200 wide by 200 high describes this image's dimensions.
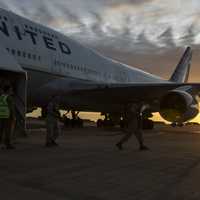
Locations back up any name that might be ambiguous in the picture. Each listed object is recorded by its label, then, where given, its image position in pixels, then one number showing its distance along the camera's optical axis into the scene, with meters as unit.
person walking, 6.62
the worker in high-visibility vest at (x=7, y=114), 6.12
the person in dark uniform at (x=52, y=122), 6.76
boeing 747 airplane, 8.61
